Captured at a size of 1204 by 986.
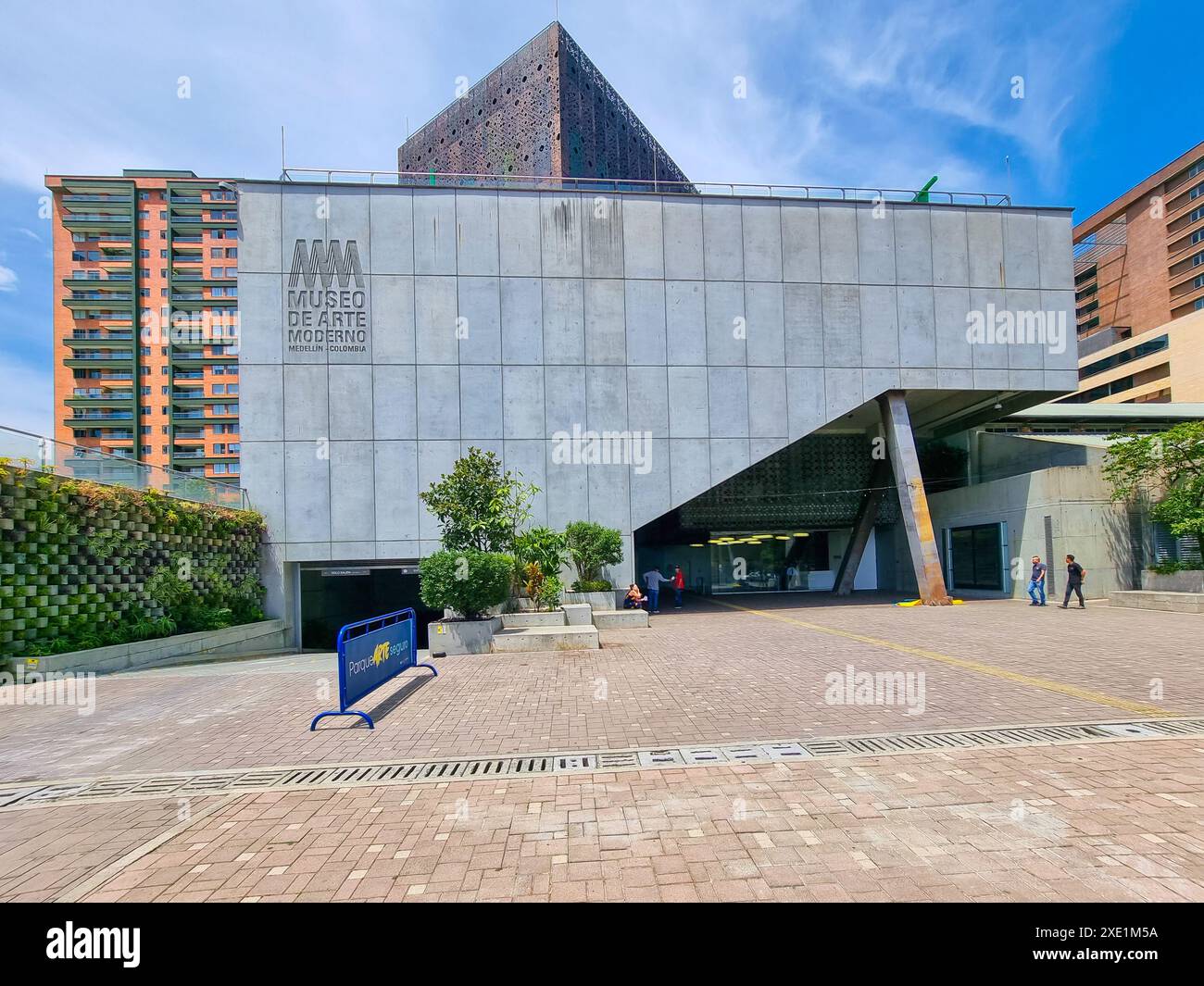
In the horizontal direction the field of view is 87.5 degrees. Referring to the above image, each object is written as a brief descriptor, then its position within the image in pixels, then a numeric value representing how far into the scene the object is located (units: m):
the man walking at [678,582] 23.20
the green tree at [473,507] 14.56
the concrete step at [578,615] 15.34
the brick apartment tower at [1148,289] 57.66
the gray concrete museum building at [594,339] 19.73
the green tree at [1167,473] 18.20
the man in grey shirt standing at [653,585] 21.72
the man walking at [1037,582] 18.96
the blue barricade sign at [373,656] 7.44
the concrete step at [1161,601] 16.08
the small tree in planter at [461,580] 12.71
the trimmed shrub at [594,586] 18.56
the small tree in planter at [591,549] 18.78
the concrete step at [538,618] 15.06
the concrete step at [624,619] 16.72
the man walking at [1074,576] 17.56
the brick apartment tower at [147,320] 69.50
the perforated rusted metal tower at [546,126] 49.25
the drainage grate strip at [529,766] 5.23
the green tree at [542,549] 17.55
